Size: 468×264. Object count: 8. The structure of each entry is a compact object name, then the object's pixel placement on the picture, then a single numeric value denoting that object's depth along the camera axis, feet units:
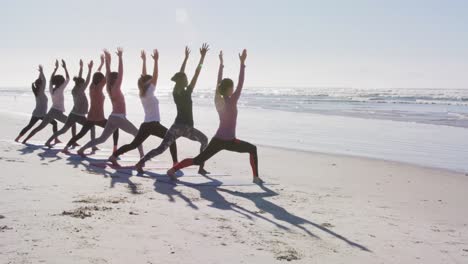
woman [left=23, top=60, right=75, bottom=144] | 40.40
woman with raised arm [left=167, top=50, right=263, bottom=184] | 25.22
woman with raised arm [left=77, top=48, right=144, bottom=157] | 30.99
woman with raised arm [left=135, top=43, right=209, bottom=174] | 27.12
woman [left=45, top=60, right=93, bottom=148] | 37.63
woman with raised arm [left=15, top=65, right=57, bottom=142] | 42.24
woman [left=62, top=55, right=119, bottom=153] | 35.06
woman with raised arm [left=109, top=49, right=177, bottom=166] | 28.68
